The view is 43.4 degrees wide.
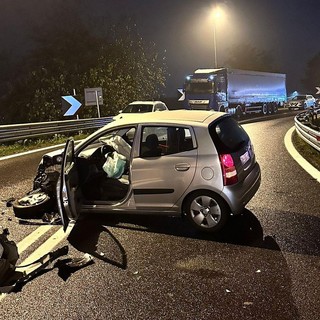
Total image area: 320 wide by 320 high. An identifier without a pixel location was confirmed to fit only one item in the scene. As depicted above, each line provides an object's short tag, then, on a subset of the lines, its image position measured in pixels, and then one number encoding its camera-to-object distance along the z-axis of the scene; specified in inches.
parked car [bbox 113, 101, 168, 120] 739.4
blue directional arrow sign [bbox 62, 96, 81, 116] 686.7
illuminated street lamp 1544.4
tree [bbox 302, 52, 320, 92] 3654.0
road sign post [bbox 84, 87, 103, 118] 788.0
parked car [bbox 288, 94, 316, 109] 1621.6
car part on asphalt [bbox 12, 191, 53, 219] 228.5
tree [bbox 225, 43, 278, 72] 2883.9
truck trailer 1053.8
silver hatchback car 197.3
